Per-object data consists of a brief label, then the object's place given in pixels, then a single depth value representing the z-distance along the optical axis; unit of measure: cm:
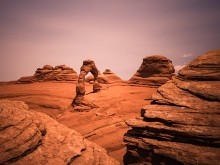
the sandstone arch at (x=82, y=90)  1814
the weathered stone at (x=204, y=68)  852
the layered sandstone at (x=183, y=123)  641
